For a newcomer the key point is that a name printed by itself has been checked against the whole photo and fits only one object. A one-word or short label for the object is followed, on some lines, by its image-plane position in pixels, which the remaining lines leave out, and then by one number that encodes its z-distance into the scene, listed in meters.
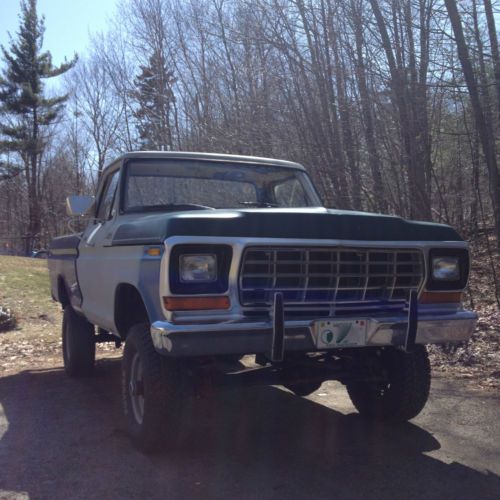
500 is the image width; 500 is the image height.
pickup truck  3.75
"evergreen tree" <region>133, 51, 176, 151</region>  16.41
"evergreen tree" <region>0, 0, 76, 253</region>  33.16
